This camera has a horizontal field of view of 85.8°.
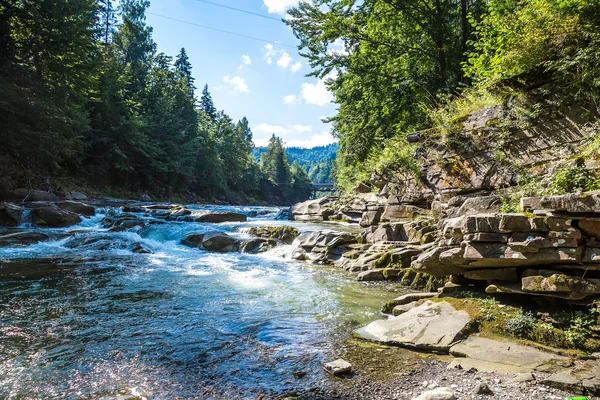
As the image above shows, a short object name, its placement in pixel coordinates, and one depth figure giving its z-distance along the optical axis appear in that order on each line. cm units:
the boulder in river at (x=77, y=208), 1783
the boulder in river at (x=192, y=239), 1352
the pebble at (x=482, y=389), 296
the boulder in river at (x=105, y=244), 1218
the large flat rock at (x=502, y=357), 337
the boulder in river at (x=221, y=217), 1909
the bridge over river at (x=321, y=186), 9122
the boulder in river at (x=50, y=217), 1563
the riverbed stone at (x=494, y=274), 491
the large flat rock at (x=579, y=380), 285
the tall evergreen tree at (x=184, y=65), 6241
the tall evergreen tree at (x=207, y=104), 7369
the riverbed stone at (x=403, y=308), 540
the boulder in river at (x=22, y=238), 1171
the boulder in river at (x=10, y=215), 1515
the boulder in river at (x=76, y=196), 2327
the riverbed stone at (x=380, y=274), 792
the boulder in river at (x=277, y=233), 1336
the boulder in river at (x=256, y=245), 1269
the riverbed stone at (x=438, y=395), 284
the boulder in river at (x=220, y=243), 1291
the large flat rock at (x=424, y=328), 410
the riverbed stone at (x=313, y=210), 2181
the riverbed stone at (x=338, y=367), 352
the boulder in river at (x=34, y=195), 1862
